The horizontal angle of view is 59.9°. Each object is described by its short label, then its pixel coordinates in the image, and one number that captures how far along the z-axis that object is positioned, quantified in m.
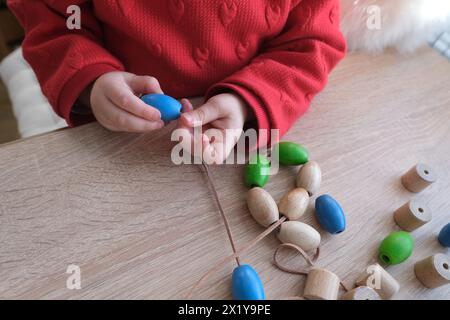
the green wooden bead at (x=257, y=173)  0.41
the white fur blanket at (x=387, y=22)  0.62
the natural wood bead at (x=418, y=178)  0.44
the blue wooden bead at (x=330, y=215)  0.39
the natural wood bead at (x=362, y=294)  0.35
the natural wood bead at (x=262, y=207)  0.39
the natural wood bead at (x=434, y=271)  0.37
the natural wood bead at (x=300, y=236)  0.38
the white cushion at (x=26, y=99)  0.70
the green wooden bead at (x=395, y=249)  0.38
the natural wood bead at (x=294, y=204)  0.39
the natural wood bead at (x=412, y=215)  0.41
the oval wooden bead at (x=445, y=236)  0.41
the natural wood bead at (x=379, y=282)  0.36
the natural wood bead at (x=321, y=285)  0.35
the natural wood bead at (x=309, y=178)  0.42
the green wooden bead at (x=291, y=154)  0.44
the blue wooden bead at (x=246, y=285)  0.34
